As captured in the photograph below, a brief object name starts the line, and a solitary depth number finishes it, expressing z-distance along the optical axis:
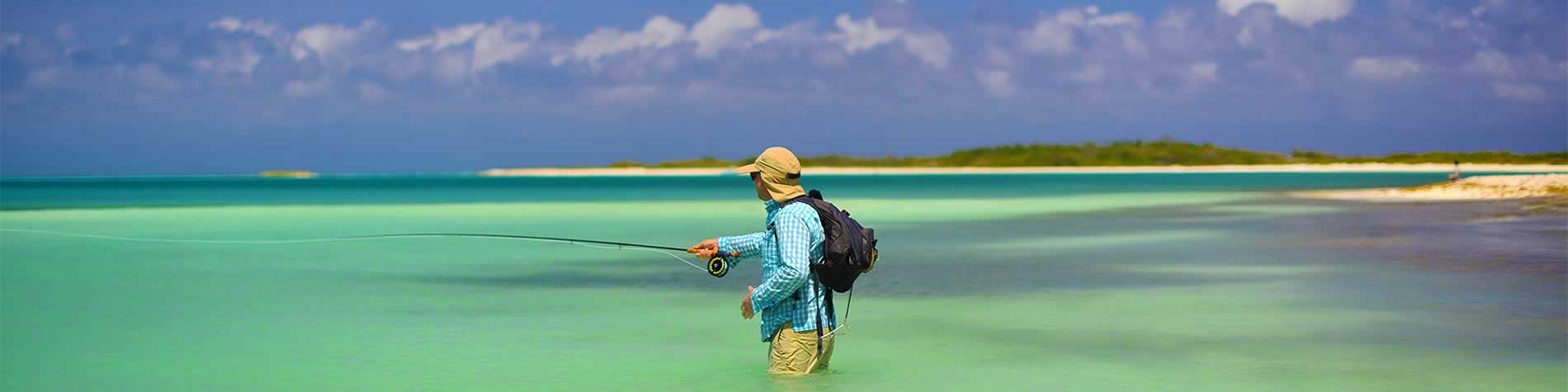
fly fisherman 5.58
